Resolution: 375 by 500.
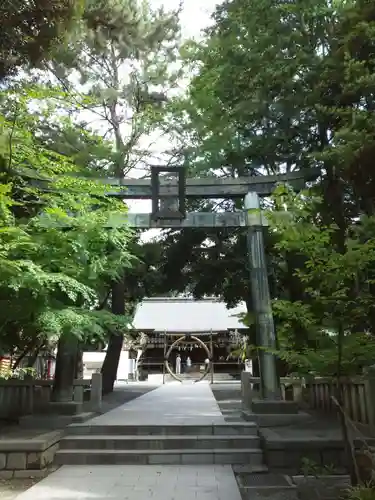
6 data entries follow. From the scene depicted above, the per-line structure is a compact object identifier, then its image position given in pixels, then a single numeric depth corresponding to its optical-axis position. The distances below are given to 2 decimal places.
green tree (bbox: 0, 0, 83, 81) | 5.97
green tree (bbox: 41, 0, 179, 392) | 15.47
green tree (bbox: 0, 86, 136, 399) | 7.25
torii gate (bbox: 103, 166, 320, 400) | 11.58
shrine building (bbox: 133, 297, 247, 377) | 29.52
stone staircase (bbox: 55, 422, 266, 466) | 7.67
